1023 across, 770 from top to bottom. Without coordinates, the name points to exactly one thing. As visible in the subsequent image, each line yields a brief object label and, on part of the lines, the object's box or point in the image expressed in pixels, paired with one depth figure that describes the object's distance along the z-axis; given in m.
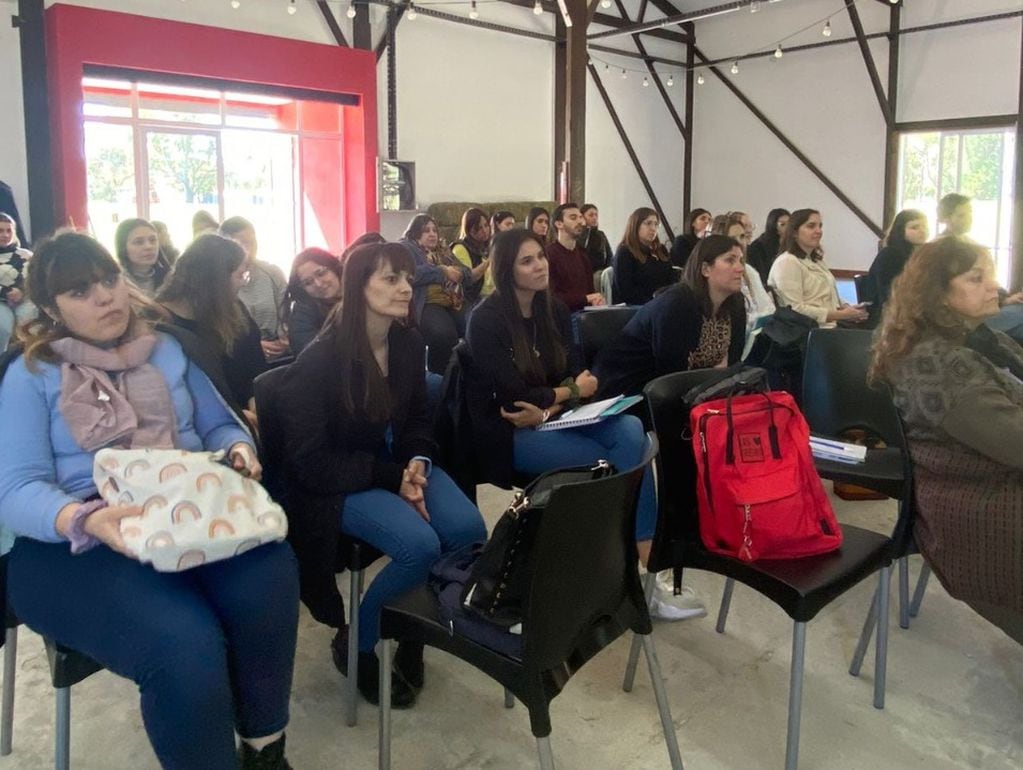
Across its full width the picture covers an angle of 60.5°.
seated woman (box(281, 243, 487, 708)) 2.18
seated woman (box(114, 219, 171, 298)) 4.01
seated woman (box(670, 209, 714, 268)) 7.24
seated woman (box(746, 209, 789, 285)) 6.27
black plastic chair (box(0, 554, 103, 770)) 1.67
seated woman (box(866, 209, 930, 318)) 4.65
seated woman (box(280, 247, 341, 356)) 3.58
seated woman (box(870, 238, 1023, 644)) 2.02
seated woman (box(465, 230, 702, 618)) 2.72
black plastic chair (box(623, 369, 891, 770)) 1.95
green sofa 10.34
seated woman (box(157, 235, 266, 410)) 2.74
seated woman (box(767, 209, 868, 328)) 4.44
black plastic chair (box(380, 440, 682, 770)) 1.52
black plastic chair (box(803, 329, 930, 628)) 3.00
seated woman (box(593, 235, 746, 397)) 3.15
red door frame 7.27
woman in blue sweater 1.59
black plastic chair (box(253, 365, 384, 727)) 2.21
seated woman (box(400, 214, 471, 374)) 4.72
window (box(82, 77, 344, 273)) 8.32
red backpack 2.06
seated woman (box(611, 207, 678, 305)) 6.04
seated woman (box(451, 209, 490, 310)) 6.21
